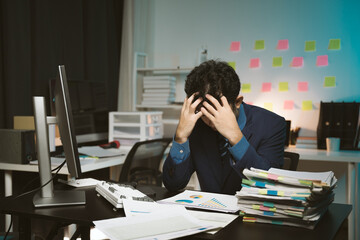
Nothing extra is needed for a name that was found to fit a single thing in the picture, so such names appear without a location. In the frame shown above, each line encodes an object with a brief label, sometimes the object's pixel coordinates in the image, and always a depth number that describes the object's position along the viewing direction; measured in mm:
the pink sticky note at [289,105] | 3422
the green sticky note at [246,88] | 3572
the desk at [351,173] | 2586
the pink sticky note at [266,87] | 3500
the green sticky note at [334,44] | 3257
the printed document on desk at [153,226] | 859
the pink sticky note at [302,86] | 3373
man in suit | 1396
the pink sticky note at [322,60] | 3303
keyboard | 1122
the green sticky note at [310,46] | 3350
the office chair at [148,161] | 2375
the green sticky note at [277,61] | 3467
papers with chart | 1103
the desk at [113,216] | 911
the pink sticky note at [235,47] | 3629
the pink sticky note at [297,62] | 3393
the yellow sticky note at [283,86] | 3439
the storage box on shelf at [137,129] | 3113
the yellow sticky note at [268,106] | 3492
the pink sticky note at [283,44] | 3443
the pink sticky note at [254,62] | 3545
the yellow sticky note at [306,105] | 3353
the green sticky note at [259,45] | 3533
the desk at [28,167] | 2170
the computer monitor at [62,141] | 1103
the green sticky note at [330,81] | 3266
